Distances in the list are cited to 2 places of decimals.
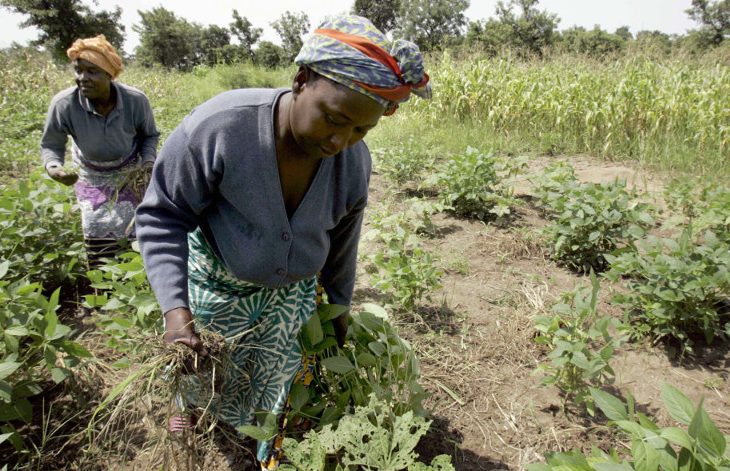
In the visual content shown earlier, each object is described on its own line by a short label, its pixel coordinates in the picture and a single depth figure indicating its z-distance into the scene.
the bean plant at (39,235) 2.33
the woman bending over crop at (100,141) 2.36
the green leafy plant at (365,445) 1.23
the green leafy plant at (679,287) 2.14
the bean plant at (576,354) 1.75
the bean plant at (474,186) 3.90
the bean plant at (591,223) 2.87
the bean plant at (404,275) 2.54
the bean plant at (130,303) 1.67
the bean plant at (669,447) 0.98
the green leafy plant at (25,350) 1.45
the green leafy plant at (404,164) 4.83
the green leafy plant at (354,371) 1.58
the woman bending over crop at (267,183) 1.07
